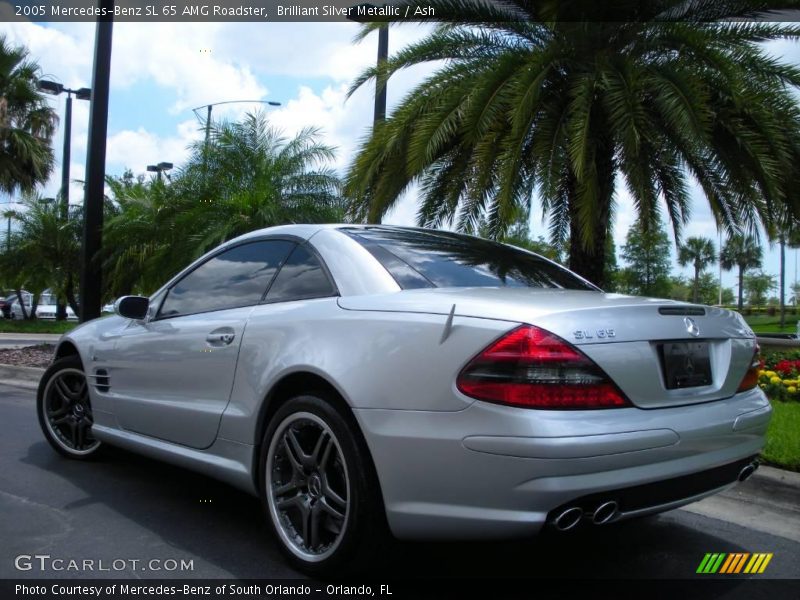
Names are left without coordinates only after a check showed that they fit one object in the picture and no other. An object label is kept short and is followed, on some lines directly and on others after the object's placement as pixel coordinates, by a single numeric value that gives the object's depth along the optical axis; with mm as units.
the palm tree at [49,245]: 18500
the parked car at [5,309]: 34969
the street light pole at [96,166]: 10250
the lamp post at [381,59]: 9870
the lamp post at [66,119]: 19266
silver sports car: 2539
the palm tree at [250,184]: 11336
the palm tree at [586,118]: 7875
